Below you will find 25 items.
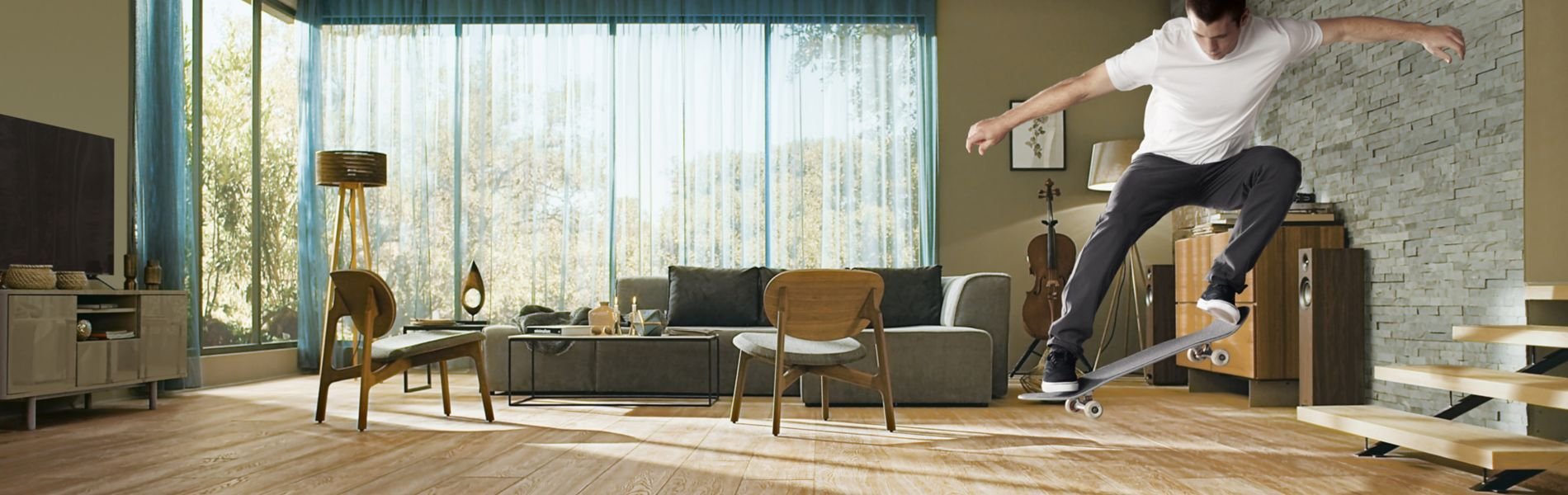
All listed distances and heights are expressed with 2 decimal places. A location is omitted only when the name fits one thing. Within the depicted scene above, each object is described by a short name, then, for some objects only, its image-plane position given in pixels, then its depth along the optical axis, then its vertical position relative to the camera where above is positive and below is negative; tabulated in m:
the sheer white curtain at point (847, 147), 7.83 +0.75
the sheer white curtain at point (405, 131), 7.89 +0.88
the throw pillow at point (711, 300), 6.46 -0.27
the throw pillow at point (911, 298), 6.37 -0.25
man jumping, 2.54 +0.30
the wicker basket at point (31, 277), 4.89 -0.09
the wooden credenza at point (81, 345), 4.76 -0.41
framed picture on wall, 7.88 +0.74
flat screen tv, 5.13 +0.29
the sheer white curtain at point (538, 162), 7.85 +0.66
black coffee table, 5.71 -0.76
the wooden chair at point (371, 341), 4.68 -0.37
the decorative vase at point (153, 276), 5.88 -0.10
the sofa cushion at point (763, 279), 6.54 -0.15
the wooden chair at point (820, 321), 4.61 -0.28
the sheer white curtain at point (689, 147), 7.84 +0.75
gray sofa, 5.68 -0.58
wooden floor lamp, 6.98 +0.49
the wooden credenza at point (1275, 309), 5.80 -0.30
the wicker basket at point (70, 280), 5.20 -0.11
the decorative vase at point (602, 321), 5.73 -0.34
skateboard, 2.86 -0.29
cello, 6.85 -0.13
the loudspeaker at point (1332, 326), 5.43 -0.36
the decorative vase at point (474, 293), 6.67 -0.23
